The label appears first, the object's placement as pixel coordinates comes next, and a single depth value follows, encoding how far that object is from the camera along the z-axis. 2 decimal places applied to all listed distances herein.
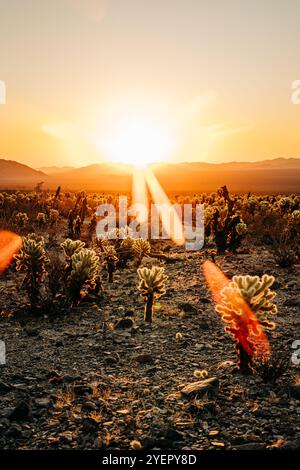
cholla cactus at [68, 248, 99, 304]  8.08
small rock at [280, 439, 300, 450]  3.79
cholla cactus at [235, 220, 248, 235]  14.48
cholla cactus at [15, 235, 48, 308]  8.31
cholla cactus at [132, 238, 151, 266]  11.29
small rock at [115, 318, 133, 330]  7.23
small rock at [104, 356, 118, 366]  5.85
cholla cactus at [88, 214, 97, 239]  16.37
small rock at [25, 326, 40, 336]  6.90
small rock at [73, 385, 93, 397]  4.96
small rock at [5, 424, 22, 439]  4.13
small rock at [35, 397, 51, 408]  4.70
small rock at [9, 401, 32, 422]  4.43
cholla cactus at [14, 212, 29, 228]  16.88
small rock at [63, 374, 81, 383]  5.29
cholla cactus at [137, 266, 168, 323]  7.53
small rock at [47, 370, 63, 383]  5.26
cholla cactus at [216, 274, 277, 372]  5.32
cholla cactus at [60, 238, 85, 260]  9.32
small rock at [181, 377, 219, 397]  4.81
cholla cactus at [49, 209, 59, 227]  18.69
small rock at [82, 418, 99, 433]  4.21
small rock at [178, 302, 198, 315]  7.88
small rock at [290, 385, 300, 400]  4.73
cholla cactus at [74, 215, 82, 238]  15.52
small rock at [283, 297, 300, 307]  8.06
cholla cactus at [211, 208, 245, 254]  12.84
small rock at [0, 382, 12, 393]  5.06
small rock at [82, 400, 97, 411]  4.62
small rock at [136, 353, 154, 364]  5.86
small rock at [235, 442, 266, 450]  3.82
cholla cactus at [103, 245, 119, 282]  10.04
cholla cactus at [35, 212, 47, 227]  17.73
